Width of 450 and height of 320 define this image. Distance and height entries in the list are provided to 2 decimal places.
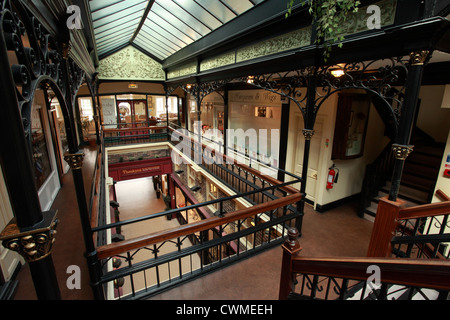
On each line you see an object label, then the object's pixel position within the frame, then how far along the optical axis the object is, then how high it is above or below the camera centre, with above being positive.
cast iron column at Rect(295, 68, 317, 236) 3.44 -0.26
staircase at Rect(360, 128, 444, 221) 4.97 -1.66
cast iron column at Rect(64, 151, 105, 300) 2.10 -1.30
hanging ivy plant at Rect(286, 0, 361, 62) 2.61 +1.03
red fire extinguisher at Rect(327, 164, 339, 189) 5.01 -1.59
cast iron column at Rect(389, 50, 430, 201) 2.31 -0.05
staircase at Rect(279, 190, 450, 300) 1.02 -1.17
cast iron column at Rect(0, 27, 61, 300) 0.95 -0.46
